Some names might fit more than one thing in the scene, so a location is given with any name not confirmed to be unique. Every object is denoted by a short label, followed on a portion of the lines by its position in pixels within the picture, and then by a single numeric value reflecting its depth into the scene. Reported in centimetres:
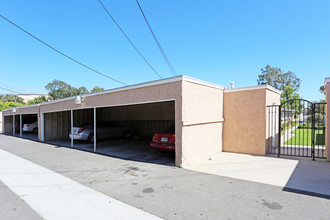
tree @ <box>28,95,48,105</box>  4086
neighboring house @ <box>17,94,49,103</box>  7020
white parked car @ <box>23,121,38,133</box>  1780
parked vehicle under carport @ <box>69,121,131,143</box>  1090
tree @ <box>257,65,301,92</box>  3328
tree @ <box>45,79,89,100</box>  5462
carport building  579
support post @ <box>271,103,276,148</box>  800
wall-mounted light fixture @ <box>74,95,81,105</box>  938
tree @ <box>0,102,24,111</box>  2926
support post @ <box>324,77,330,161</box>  604
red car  672
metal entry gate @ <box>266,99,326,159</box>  725
